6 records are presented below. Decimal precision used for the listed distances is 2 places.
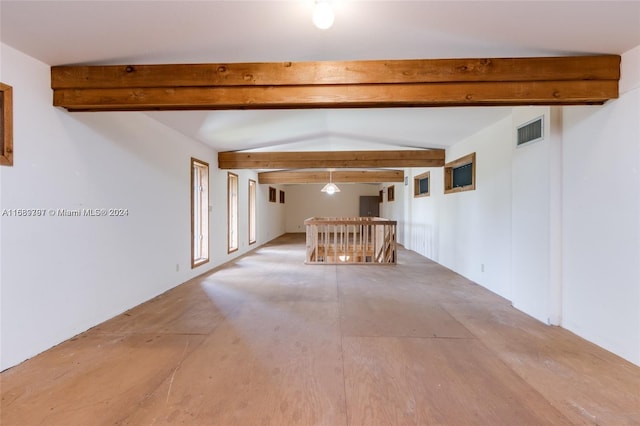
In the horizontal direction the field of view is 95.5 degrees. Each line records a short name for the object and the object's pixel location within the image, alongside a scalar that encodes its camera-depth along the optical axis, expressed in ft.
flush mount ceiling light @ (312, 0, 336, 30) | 5.32
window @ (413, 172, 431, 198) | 23.47
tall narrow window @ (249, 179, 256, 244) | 28.25
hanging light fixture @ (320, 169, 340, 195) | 25.99
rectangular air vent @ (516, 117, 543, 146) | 10.12
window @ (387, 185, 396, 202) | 34.78
